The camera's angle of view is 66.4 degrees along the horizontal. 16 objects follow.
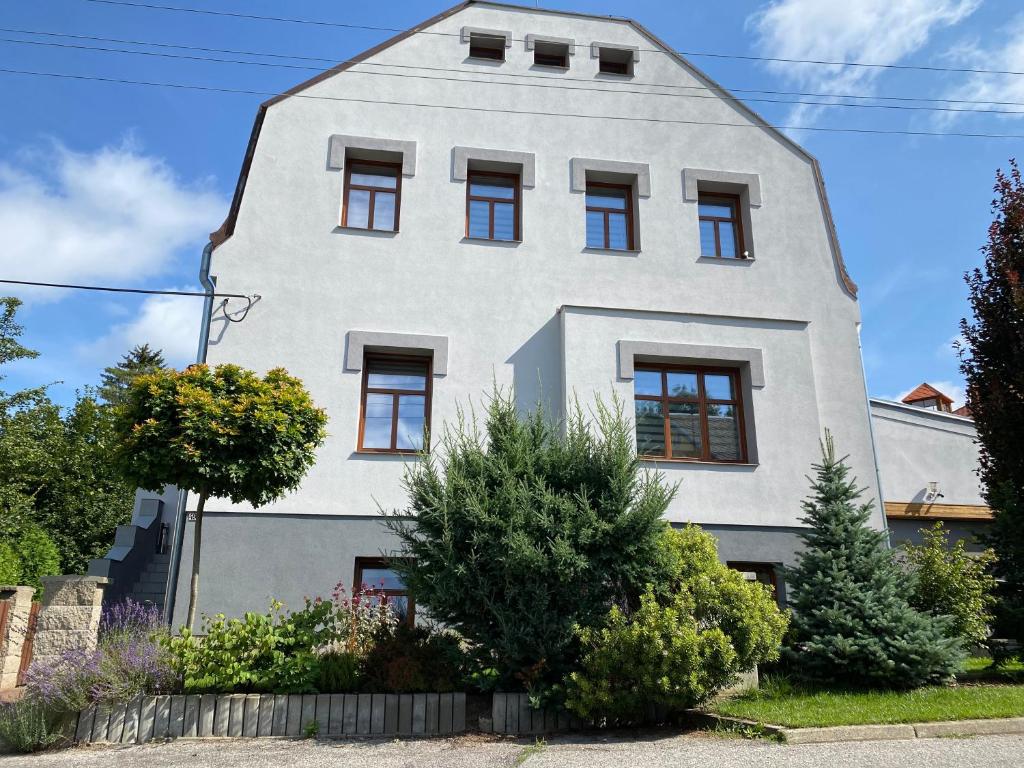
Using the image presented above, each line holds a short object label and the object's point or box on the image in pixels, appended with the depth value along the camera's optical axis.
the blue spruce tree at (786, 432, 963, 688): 8.38
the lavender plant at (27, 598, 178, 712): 7.14
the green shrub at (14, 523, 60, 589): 15.48
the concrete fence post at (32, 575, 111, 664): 7.86
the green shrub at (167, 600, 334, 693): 7.43
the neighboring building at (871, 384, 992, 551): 17.36
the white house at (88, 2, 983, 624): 11.96
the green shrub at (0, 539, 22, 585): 13.55
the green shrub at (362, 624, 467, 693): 7.65
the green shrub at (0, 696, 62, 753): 6.84
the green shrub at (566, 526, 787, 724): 7.04
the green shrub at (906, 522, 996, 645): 9.20
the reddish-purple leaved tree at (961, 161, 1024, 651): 10.13
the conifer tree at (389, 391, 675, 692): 7.58
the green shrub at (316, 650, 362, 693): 7.67
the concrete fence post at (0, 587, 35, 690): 8.65
